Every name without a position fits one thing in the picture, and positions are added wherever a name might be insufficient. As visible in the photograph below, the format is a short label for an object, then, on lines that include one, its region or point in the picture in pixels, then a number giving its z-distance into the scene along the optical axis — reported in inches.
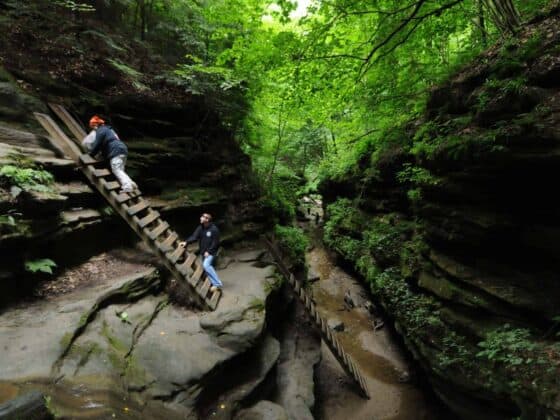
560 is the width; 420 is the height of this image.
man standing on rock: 334.6
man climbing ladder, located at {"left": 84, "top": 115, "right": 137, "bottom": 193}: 315.6
